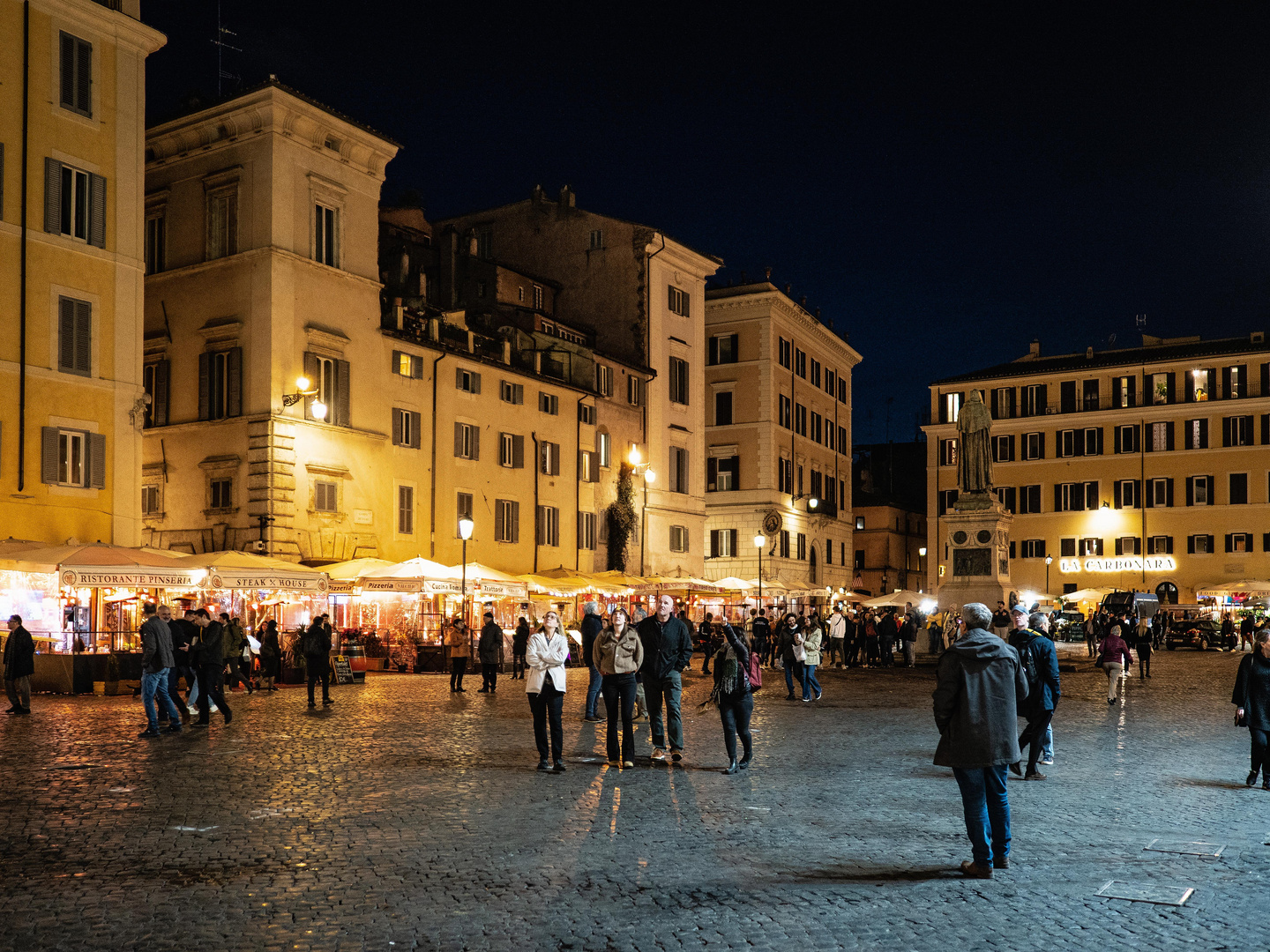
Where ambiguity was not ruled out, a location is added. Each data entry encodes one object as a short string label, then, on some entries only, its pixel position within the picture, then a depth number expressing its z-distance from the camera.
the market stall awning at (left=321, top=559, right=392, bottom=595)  30.84
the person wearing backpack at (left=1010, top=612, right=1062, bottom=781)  13.23
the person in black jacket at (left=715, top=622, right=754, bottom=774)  13.43
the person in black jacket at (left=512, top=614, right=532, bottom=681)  30.28
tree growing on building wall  48.28
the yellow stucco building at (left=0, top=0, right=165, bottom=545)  28.28
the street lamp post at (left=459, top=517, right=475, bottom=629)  29.20
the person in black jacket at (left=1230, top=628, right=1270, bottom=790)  12.43
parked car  57.88
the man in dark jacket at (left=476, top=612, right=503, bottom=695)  26.39
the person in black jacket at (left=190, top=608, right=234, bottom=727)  18.14
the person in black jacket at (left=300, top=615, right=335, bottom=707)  22.00
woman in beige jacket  14.09
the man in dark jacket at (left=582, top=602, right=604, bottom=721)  18.20
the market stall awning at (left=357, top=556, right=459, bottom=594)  29.92
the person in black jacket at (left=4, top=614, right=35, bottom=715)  19.98
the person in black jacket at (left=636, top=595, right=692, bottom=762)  14.09
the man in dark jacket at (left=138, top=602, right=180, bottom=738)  16.97
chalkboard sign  28.11
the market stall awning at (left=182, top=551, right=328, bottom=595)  26.09
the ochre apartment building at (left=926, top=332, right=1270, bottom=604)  71.62
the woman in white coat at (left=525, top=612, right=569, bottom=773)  13.38
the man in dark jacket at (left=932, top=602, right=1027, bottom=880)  8.23
